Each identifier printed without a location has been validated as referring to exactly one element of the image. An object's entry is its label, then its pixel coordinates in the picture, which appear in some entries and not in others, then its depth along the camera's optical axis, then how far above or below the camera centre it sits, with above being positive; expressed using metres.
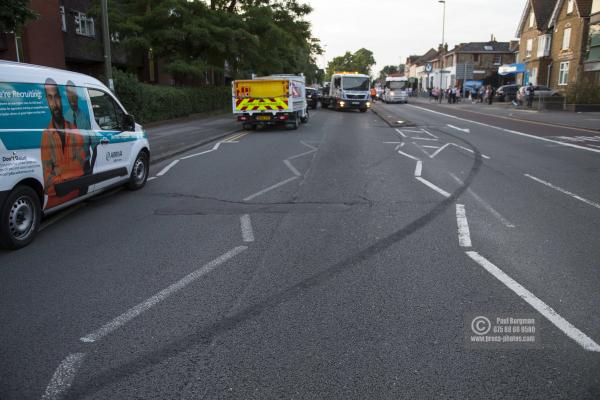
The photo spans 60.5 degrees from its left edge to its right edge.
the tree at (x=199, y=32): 24.94 +2.51
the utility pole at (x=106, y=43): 16.22 +1.23
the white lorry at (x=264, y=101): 20.72 -0.73
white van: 5.85 -0.80
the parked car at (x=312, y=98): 43.29 -1.27
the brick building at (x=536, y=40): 48.28 +4.10
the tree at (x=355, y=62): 146.00 +5.92
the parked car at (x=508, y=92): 50.66 -0.92
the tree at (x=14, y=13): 11.11 +1.49
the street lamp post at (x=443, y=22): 62.03 +7.22
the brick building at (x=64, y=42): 24.47 +2.03
